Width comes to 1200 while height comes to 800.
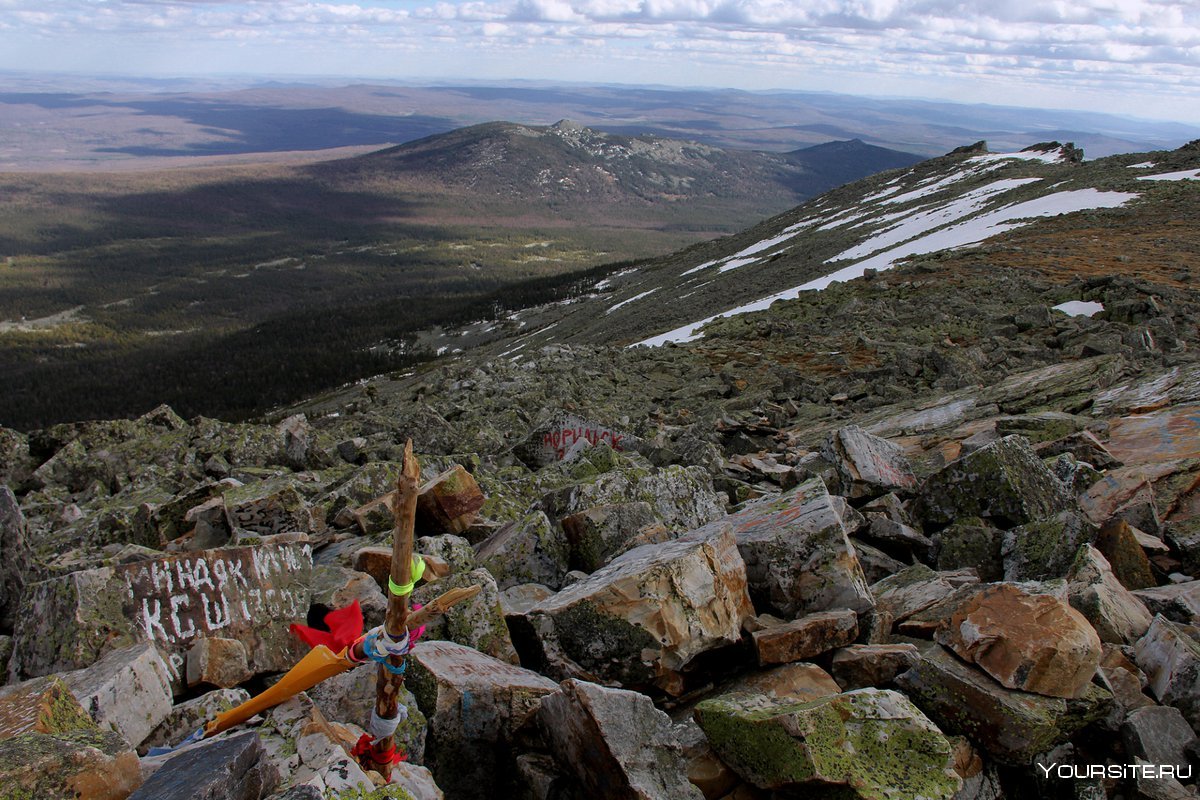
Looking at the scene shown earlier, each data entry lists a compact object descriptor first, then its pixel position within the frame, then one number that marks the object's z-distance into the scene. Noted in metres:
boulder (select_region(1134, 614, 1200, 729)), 4.90
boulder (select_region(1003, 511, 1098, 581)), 6.52
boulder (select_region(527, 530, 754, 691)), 5.16
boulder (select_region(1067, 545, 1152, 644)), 5.54
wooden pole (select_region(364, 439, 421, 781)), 3.34
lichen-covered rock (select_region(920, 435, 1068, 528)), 7.57
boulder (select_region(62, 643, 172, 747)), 4.30
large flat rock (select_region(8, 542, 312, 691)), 5.16
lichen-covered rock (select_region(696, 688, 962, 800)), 4.09
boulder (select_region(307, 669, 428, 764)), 4.36
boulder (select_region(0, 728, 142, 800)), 3.17
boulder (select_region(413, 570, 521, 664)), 5.37
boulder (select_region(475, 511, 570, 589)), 6.91
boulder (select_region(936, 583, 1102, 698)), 4.64
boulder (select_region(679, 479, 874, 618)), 5.78
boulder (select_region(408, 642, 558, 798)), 4.55
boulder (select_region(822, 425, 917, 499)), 9.00
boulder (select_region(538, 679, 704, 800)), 4.06
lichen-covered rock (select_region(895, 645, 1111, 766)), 4.52
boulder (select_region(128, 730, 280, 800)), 3.19
